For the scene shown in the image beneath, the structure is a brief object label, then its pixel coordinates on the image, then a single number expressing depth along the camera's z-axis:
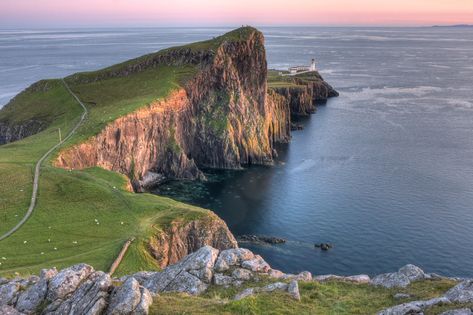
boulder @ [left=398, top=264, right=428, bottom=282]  32.25
